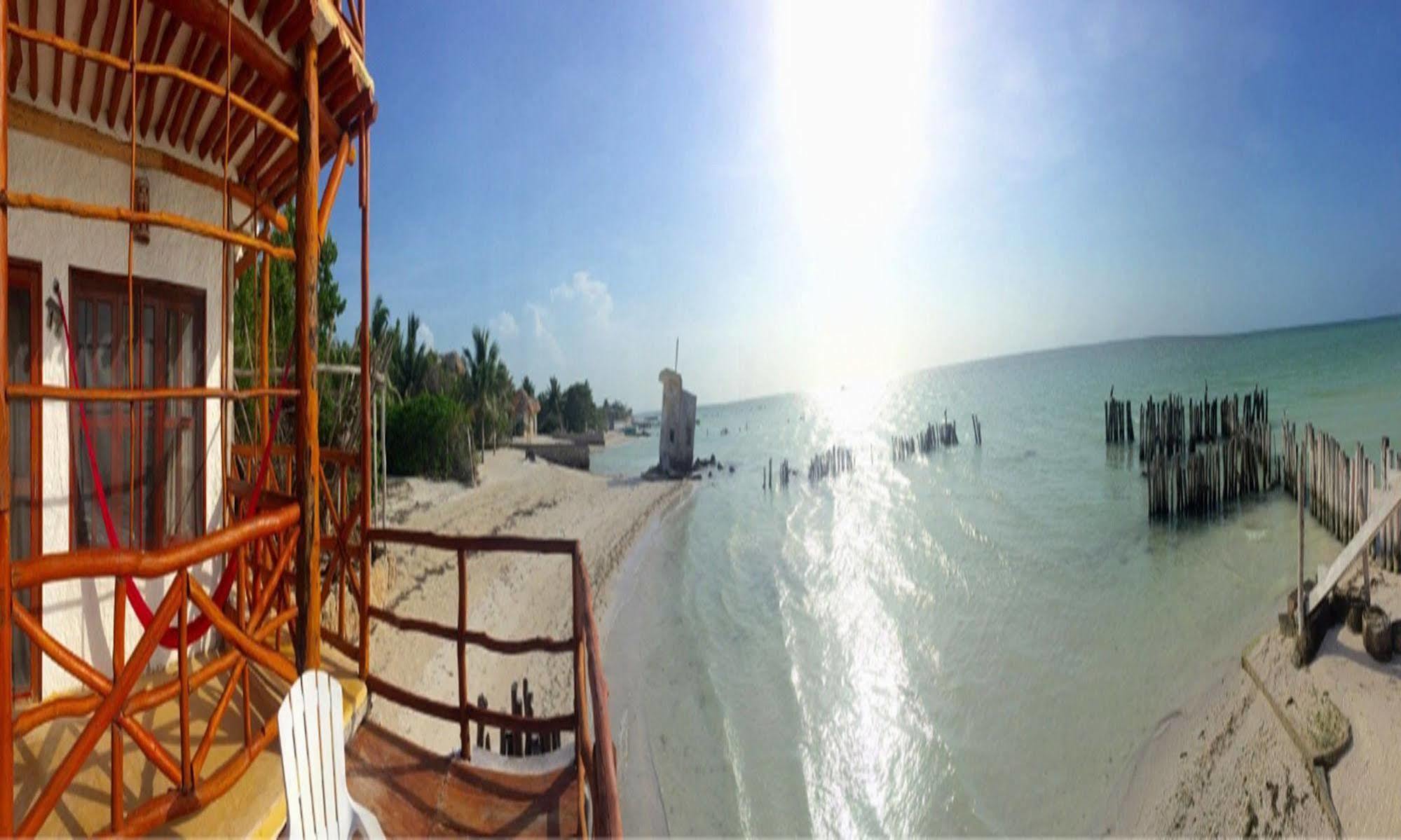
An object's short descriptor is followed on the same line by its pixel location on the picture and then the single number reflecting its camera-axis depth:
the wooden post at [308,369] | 2.70
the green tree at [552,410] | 50.12
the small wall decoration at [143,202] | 3.62
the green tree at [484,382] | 32.56
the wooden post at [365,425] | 3.66
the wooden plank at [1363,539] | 7.68
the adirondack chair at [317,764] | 2.22
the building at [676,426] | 33.66
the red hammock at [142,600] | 2.38
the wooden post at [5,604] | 1.69
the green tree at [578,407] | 52.41
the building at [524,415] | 43.19
